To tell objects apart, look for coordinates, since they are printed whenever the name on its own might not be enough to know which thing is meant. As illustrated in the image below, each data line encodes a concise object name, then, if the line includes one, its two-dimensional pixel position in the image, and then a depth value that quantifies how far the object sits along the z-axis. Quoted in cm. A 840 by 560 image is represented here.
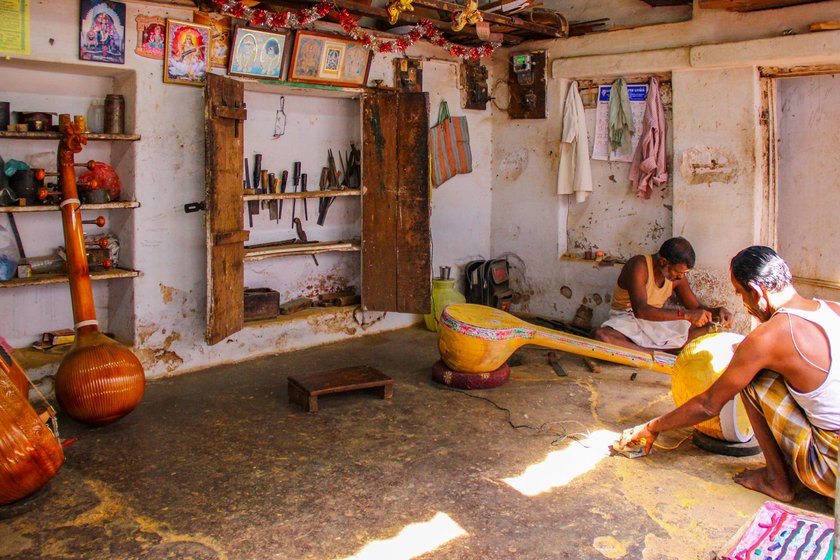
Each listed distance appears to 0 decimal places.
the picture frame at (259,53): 584
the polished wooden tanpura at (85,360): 456
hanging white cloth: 732
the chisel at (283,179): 678
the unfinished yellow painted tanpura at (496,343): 543
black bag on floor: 771
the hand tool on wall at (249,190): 646
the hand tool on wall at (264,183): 655
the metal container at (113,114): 555
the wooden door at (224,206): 554
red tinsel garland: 568
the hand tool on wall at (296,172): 695
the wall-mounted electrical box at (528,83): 751
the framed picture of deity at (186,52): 554
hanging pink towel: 677
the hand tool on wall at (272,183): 661
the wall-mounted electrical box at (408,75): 708
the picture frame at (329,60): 617
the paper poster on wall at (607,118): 700
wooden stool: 512
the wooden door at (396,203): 664
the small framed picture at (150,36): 543
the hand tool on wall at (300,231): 705
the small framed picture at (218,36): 565
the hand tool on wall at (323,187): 707
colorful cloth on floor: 266
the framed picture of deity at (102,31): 515
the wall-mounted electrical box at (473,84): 769
